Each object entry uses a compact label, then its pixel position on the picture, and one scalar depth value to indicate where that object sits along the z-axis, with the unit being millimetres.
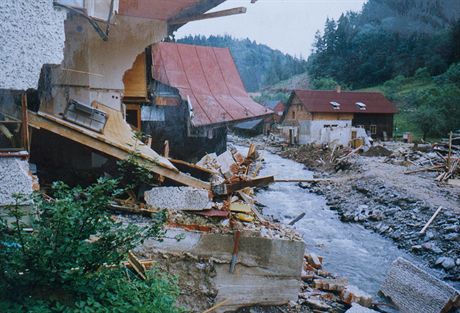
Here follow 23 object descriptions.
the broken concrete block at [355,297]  7461
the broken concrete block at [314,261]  9203
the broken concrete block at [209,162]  10719
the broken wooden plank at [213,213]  7148
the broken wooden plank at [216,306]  5475
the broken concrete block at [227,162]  12316
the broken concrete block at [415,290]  6953
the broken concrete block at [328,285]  7902
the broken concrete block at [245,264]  5883
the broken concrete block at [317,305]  6809
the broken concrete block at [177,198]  7094
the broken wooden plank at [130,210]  6812
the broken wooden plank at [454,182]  16812
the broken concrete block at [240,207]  8037
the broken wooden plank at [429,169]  19391
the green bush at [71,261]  3648
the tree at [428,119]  32844
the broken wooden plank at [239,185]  7492
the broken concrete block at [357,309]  6866
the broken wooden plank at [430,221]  12220
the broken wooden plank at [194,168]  8877
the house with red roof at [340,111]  36688
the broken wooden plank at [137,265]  4938
